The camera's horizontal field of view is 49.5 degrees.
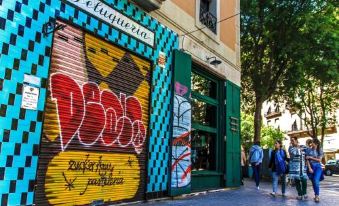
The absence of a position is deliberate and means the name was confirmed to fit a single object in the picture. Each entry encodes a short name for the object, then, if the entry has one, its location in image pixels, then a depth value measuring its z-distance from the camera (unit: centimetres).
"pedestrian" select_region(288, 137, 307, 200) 1020
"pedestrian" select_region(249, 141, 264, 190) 1390
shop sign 686
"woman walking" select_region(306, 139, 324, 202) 1009
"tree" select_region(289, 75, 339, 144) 2922
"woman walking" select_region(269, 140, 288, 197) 1082
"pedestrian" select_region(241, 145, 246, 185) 1848
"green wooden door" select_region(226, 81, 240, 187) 1233
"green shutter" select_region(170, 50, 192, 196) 923
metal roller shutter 603
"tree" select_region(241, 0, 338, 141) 1748
